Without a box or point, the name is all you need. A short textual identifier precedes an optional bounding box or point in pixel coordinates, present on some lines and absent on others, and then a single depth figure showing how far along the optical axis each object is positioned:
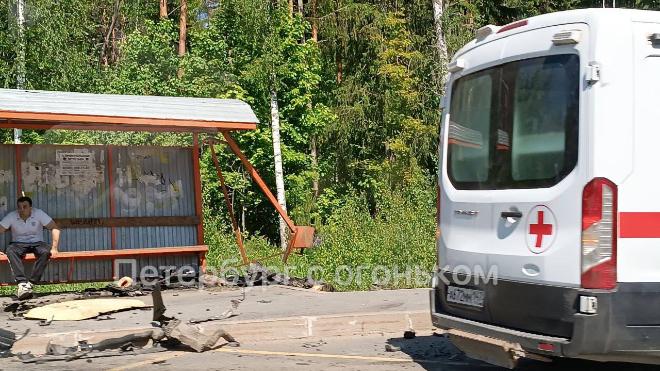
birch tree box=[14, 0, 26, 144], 26.02
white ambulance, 5.34
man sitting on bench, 11.54
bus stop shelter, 11.89
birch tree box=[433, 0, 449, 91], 28.59
